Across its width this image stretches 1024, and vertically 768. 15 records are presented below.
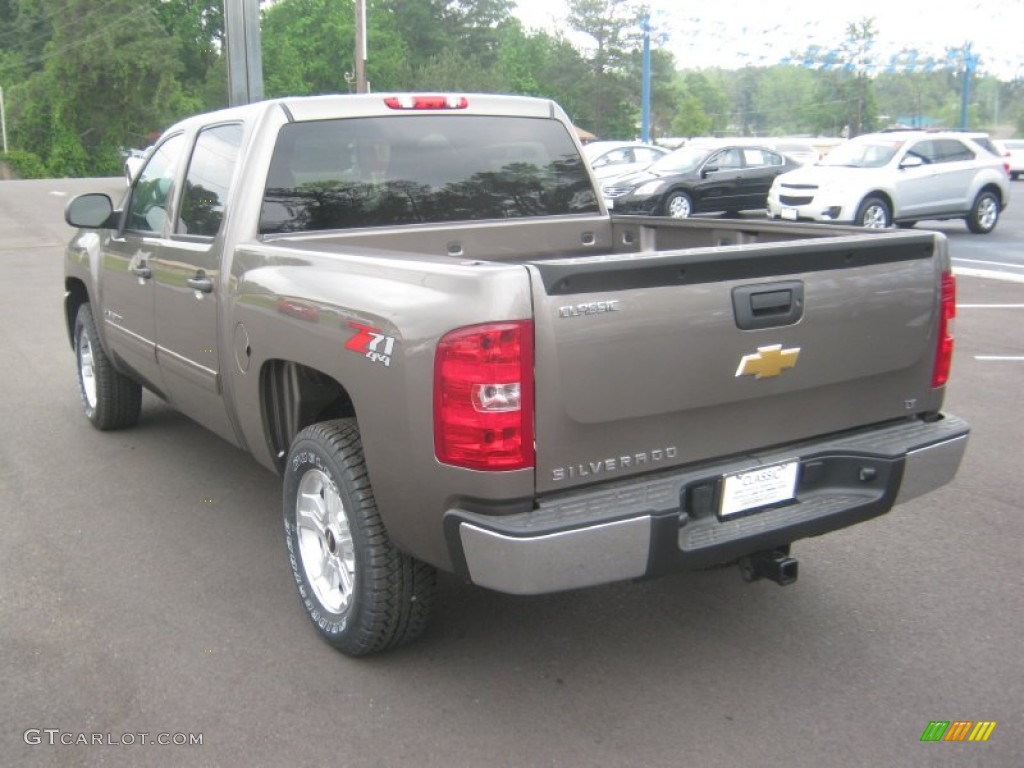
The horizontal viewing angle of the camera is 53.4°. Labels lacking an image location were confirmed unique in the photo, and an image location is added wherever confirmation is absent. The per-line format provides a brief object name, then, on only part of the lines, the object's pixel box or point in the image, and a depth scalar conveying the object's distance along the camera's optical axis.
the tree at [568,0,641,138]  78.12
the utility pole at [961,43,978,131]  45.25
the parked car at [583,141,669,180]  22.61
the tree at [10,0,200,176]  61.44
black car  19.02
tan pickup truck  2.83
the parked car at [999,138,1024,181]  40.94
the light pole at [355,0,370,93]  26.59
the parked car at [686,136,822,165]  32.19
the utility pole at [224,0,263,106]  12.05
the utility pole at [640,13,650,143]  34.28
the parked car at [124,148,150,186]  25.86
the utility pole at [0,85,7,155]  62.27
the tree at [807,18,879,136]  81.12
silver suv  16.59
